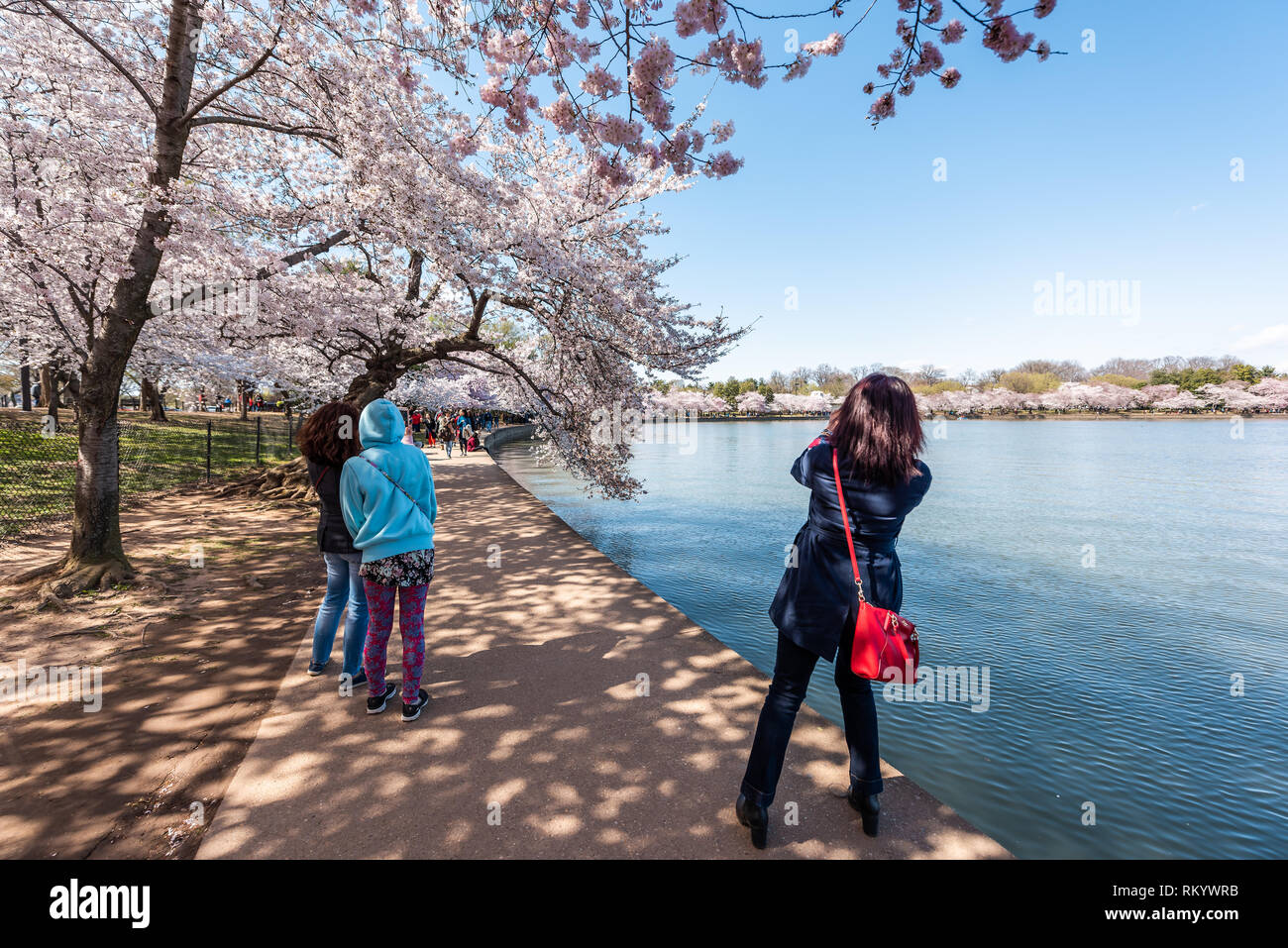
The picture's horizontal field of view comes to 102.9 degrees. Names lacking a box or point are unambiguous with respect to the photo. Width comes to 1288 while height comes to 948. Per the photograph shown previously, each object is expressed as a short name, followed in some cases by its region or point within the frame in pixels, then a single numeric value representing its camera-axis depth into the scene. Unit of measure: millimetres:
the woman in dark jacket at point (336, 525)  3605
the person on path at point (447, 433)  23627
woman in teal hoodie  3166
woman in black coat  2219
